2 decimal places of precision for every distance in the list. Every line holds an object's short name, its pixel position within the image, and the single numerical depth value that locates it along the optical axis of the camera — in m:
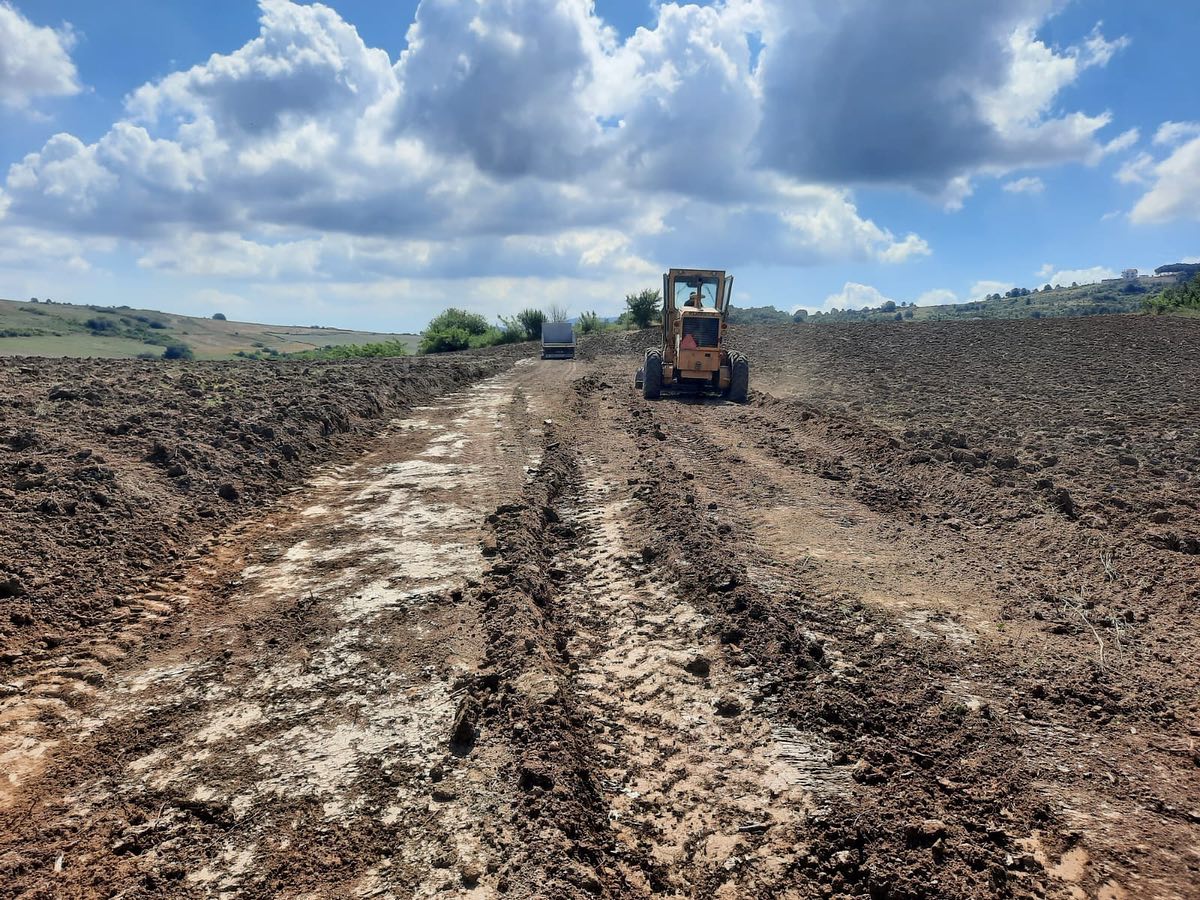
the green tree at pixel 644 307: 46.19
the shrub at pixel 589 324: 52.16
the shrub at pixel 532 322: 47.53
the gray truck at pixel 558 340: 34.00
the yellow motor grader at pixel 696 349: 16.52
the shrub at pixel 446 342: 45.19
